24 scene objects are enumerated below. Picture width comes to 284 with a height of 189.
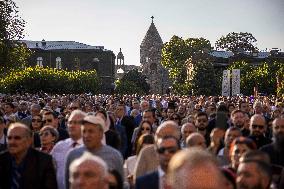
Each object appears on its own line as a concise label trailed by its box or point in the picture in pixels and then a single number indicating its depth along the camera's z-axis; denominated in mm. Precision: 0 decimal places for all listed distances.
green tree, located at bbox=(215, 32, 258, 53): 127188
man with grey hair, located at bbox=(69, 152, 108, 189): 5012
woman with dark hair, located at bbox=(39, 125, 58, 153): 10008
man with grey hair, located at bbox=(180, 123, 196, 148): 10781
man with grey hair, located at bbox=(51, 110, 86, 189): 9072
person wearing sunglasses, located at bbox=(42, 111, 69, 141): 12333
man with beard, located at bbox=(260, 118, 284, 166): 9164
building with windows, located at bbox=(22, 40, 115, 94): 111312
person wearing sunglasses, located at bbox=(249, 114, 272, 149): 11175
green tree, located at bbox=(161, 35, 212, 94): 112875
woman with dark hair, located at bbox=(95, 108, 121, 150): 11055
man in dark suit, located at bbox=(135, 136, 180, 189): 6379
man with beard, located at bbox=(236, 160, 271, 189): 6070
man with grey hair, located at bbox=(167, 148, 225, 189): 3475
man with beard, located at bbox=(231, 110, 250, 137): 12703
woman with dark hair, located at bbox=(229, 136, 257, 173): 7633
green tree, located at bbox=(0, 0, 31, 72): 49000
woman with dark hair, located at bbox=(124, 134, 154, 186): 9336
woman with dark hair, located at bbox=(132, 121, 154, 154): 11641
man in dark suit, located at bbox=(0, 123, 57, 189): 7656
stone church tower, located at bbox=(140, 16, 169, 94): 133625
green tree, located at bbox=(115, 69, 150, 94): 91375
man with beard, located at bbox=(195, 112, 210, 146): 12965
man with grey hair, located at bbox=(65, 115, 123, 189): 8023
